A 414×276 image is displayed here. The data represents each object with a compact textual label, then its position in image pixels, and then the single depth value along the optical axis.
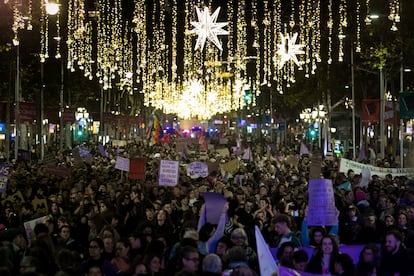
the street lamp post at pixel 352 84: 44.59
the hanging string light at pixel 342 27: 33.08
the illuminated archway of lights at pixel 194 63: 32.03
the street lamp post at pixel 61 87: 51.12
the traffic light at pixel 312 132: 78.42
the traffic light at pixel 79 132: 90.86
